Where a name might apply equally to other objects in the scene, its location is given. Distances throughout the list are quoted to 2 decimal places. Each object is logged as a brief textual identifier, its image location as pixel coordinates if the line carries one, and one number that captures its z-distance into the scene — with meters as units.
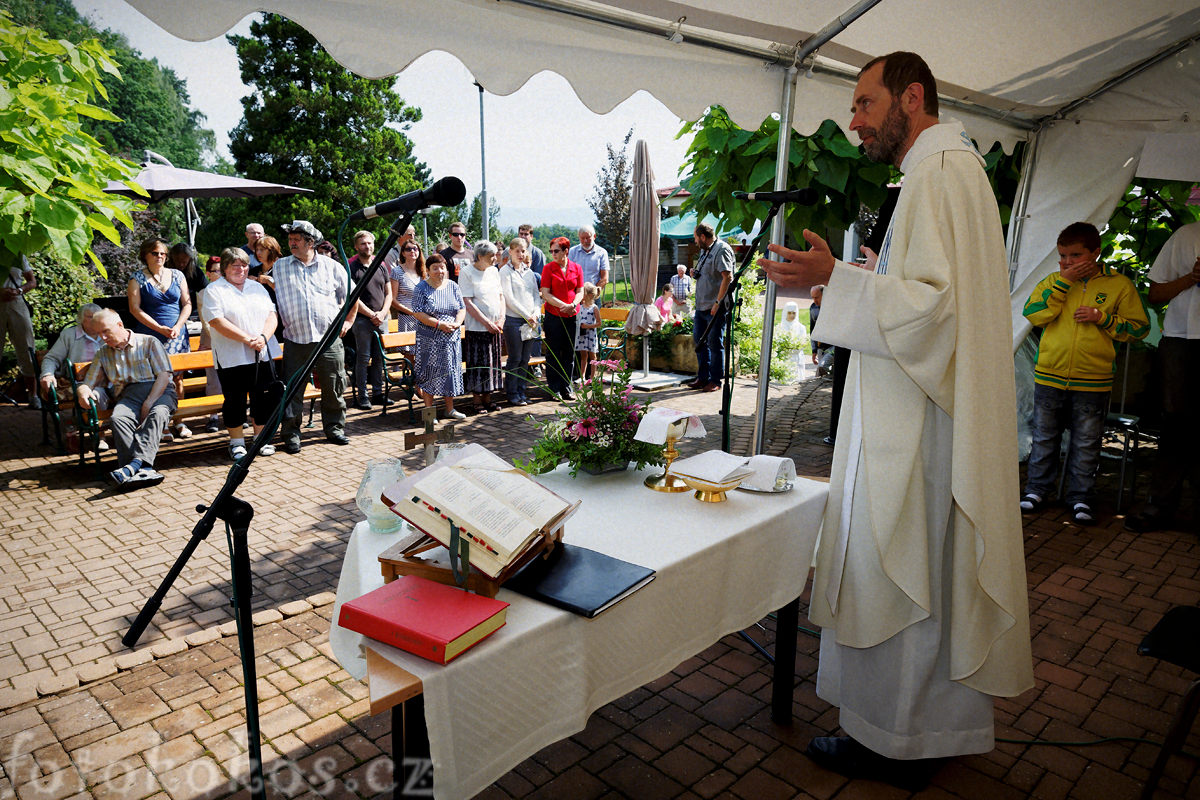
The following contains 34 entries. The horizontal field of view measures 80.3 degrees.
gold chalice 2.55
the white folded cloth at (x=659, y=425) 2.53
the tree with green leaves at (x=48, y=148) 3.96
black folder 1.71
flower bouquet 2.64
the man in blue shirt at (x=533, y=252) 9.87
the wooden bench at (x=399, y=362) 8.17
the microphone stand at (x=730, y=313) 2.74
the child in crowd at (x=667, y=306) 12.60
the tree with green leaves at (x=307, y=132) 24.27
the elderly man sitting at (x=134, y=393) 5.70
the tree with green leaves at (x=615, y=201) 24.73
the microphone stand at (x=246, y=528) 1.65
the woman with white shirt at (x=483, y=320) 8.15
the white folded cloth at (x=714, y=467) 2.44
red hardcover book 1.45
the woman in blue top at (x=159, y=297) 6.69
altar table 1.52
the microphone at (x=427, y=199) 1.89
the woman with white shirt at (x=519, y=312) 8.70
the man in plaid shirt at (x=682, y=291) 13.80
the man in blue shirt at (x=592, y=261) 9.96
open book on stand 1.61
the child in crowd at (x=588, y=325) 9.12
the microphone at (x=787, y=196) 2.89
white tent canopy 2.82
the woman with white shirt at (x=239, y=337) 6.10
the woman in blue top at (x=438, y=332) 7.49
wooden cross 2.44
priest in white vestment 2.14
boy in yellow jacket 4.84
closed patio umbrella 9.77
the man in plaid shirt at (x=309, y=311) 6.44
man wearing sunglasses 10.12
